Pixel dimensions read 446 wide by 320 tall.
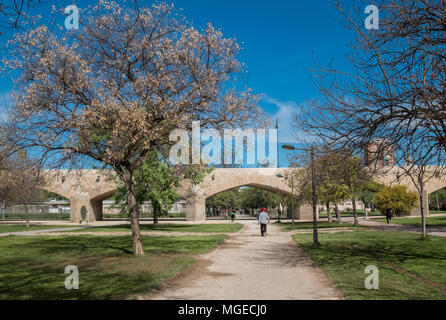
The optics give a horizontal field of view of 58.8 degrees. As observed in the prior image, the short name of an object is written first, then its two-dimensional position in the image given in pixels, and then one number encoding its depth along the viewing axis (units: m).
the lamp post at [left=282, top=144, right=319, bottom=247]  16.80
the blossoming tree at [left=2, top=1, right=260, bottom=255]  12.86
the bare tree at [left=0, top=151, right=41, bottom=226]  13.45
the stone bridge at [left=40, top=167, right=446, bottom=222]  49.31
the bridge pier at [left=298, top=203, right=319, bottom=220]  52.06
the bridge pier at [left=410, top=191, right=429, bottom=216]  52.93
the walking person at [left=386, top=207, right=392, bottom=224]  33.97
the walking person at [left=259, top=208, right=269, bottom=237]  24.20
